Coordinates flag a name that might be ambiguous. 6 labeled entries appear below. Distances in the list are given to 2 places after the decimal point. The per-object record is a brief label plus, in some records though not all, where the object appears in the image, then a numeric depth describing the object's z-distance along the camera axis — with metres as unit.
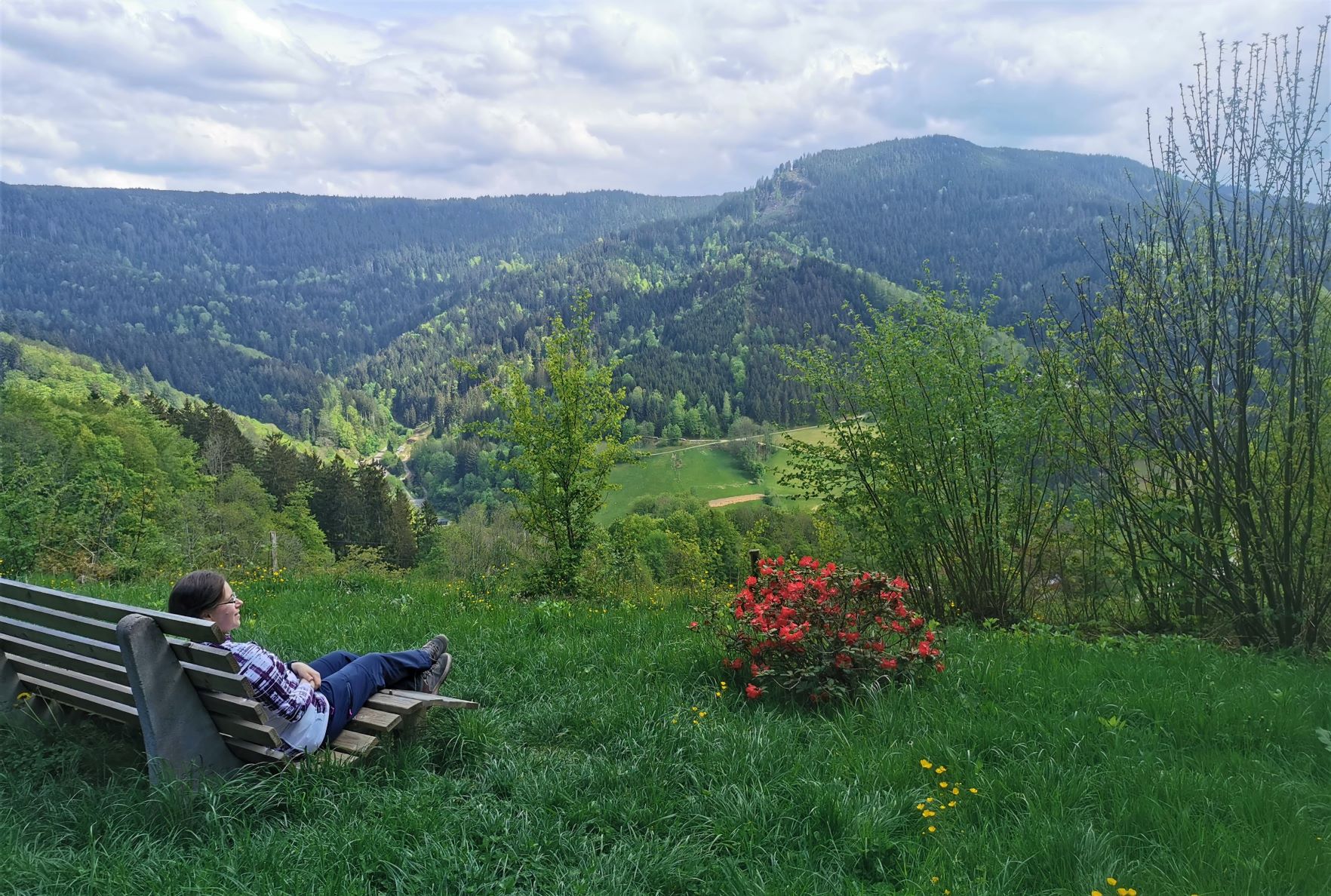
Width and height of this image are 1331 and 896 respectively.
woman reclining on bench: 3.74
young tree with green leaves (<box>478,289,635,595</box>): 14.32
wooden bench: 3.30
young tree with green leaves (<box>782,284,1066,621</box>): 9.71
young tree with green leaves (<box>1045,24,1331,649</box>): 7.06
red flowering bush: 5.07
